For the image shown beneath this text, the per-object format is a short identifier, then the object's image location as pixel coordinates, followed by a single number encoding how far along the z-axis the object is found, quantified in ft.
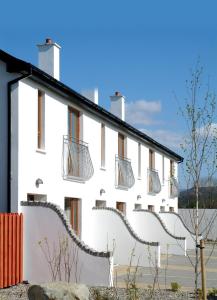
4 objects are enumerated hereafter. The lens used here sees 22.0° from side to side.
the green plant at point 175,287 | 43.55
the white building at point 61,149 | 47.34
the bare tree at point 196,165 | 28.71
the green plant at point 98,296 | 33.19
